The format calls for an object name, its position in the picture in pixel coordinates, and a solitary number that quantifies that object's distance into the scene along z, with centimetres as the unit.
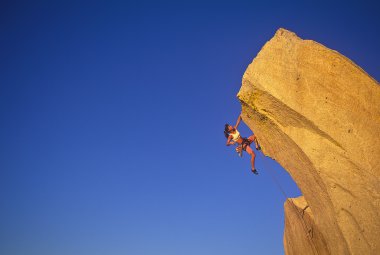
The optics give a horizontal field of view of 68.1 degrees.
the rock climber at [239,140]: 1235
